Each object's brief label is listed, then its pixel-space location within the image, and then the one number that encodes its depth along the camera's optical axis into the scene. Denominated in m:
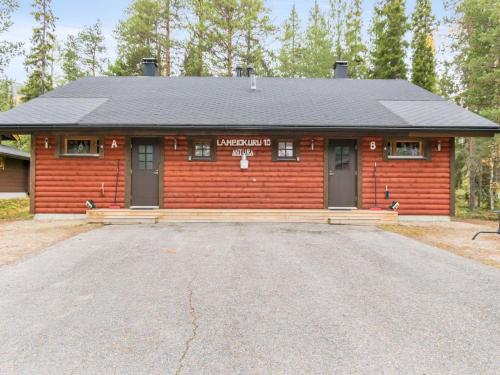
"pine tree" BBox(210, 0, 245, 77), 20.64
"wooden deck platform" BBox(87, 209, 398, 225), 8.74
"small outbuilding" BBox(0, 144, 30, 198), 17.42
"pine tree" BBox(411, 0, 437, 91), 19.12
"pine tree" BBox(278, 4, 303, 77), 24.20
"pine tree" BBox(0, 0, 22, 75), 17.19
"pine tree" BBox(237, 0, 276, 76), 20.61
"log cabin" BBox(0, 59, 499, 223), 9.45
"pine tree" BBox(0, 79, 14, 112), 27.63
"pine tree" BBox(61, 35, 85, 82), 31.02
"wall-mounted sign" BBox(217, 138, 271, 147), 9.70
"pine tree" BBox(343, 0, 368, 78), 23.48
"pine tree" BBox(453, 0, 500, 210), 13.43
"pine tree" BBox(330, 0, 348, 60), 25.03
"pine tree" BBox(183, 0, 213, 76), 20.56
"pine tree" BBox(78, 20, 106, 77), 31.56
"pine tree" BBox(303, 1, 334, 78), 24.38
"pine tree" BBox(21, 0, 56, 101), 23.30
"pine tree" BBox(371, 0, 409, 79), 20.88
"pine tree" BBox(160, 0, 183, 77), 22.12
